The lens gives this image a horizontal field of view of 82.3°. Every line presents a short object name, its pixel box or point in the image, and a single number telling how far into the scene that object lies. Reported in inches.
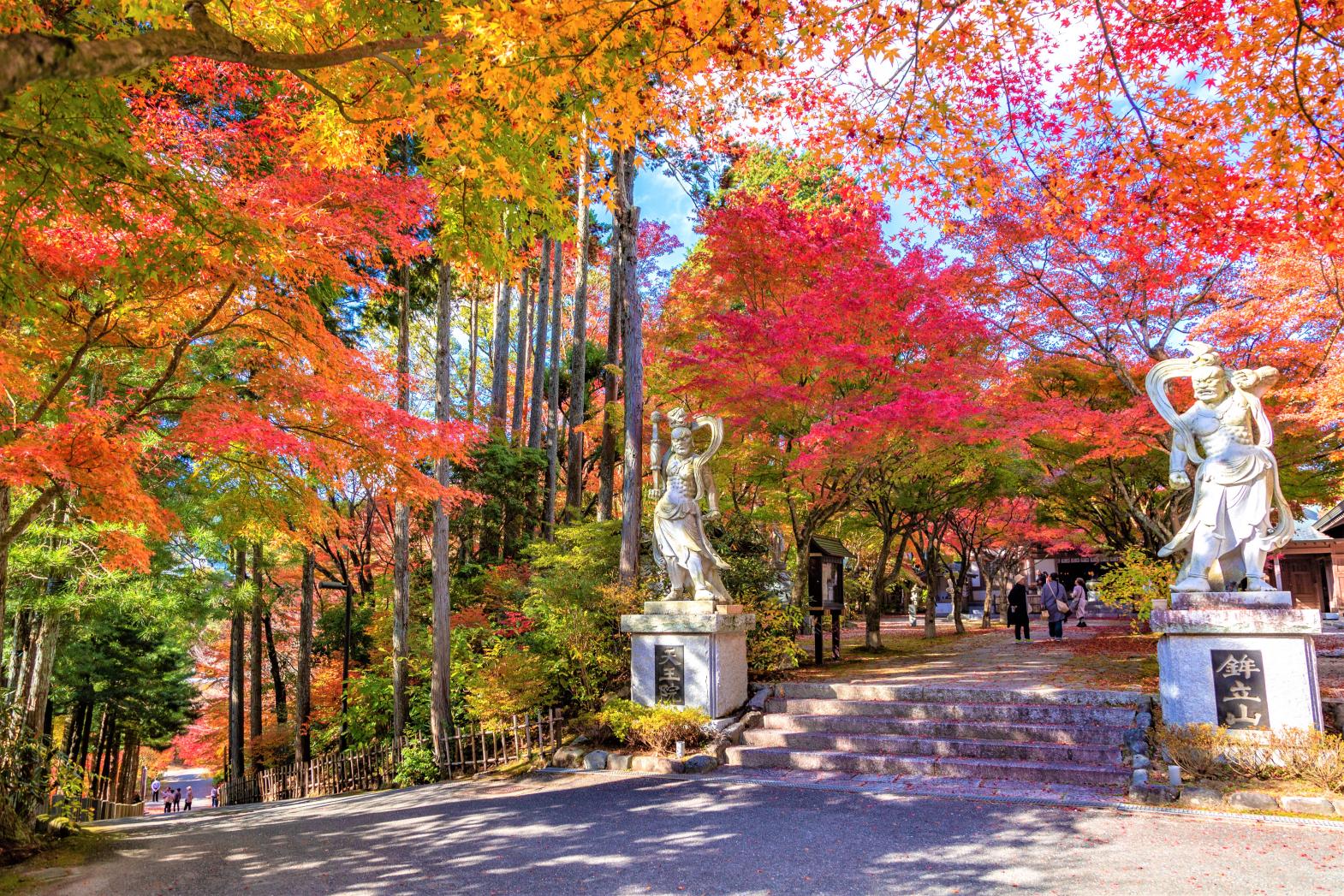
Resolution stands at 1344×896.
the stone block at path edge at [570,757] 339.6
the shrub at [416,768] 405.4
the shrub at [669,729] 327.0
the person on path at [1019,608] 691.4
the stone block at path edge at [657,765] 309.4
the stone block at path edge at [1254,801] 229.0
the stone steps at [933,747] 282.7
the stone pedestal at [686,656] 345.7
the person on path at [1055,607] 701.9
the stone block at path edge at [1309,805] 223.3
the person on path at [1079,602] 946.9
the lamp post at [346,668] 571.8
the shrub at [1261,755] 235.8
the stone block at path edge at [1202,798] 234.1
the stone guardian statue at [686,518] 366.3
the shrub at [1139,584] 393.7
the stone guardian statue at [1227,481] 272.8
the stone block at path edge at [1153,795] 239.0
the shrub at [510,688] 387.2
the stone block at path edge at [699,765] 308.7
